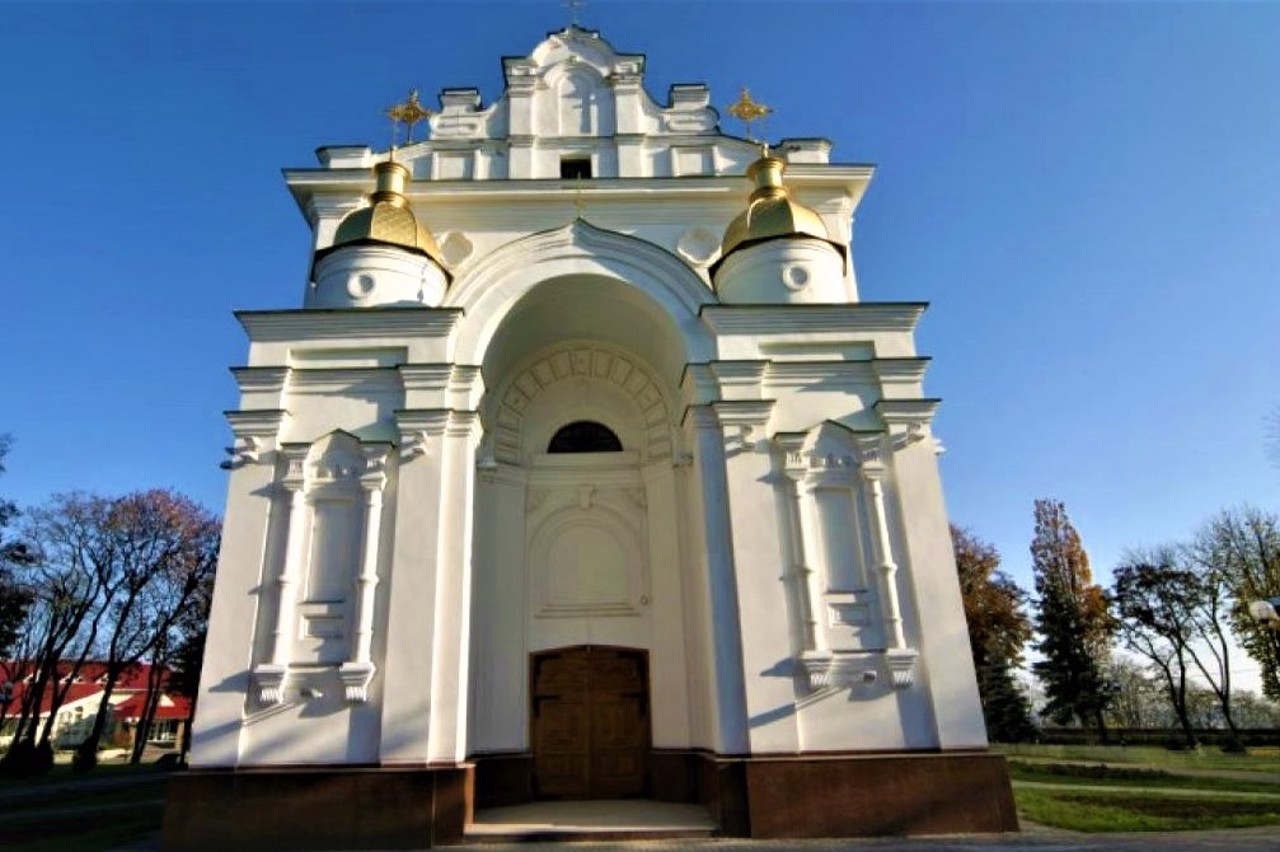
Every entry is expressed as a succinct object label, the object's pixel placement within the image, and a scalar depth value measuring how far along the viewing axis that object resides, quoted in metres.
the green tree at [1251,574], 31.61
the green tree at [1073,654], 31.75
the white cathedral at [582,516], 9.30
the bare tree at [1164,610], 33.94
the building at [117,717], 57.84
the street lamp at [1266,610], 12.52
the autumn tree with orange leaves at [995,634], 30.58
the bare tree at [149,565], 30.44
